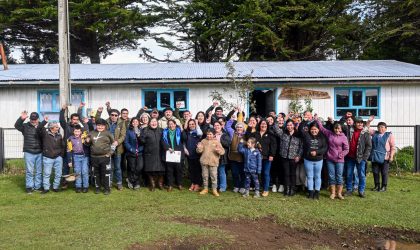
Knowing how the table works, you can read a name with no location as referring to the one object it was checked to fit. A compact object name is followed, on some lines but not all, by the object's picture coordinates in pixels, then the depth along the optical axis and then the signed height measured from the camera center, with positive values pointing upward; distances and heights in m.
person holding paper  8.62 -0.64
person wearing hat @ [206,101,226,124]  9.21 +0.14
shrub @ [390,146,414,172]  10.96 -1.19
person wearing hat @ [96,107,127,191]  8.77 -0.36
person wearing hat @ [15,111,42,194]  8.57 -0.55
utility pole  9.55 +1.66
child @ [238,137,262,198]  8.20 -0.91
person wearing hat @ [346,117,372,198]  8.18 -0.74
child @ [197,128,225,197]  8.37 -0.73
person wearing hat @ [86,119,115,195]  8.38 -0.62
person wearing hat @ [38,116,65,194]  8.52 -0.67
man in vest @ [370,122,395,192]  8.79 -0.79
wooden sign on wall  13.89 +0.90
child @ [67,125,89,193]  8.52 -0.74
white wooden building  13.52 +1.05
